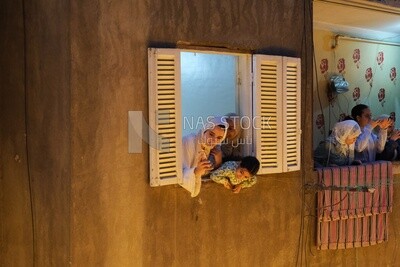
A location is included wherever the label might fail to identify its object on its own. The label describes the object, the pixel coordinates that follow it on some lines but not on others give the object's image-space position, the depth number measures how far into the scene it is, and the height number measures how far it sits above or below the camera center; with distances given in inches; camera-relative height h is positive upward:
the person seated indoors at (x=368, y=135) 275.0 -14.4
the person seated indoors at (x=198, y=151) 200.7 -16.0
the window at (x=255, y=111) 194.4 -1.3
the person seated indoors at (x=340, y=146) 257.3 -18.6
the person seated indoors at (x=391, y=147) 285.3 -20.6
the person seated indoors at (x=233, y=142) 223.3 -14.1
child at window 207.5 -24.5
